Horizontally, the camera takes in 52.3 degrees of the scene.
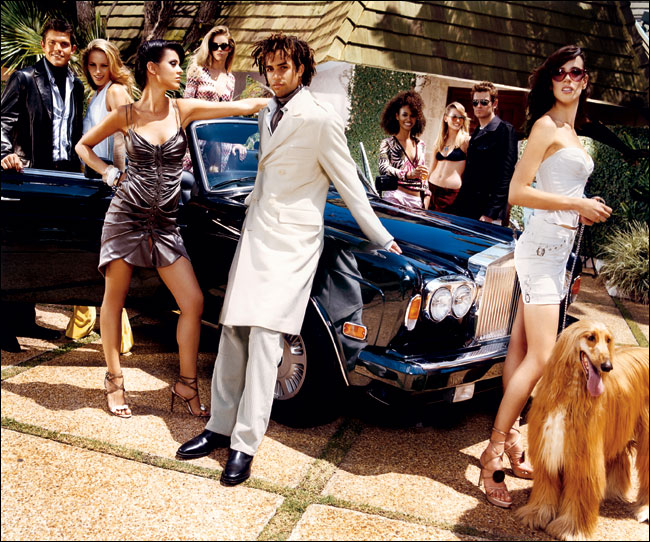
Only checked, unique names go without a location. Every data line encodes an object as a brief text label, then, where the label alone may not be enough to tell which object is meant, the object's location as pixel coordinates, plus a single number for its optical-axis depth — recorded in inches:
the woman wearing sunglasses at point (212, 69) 230.1
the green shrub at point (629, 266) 344.8
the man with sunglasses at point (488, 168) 213.8
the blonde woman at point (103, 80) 189.0
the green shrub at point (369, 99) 422.6
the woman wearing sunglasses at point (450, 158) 233.9
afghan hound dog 113.7
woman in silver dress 146.5
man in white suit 132.0
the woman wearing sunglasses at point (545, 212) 128.0
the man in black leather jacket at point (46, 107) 186.9
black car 136.6
